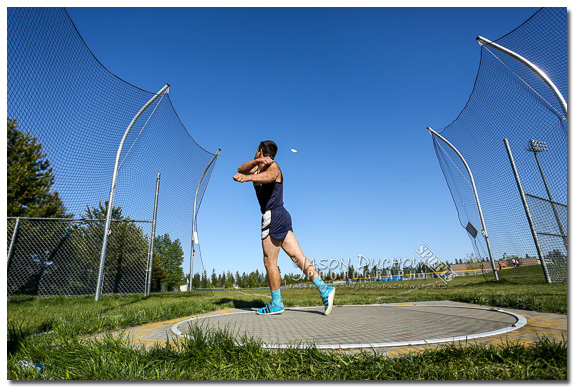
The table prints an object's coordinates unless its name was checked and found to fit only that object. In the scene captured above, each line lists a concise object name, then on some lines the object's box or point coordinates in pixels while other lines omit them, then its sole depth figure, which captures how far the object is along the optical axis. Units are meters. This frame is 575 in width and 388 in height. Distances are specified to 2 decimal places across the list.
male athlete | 2.90
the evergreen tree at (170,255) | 9.09
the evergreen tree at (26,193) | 14.47
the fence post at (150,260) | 8.08
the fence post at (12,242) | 6.55
